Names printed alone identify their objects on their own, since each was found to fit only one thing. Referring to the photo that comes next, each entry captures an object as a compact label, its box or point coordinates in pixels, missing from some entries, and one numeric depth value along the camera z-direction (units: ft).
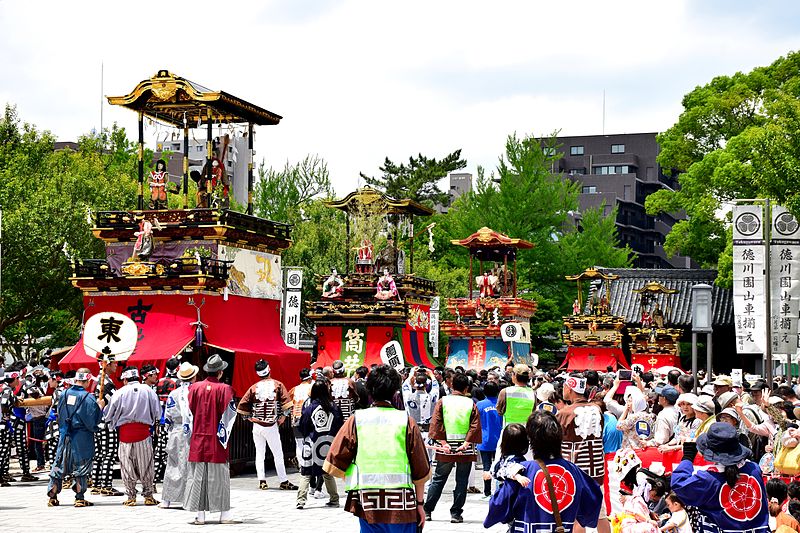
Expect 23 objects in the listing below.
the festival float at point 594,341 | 135.54
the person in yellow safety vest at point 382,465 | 24.88
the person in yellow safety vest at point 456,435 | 41.50
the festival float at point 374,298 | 106.42
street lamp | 66.23
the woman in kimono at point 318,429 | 46.01
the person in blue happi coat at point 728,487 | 23.38
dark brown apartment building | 248.32
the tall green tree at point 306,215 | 136.05
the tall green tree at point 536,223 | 153.79
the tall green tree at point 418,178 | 192.03
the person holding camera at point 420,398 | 63.05
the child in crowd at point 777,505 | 28.12
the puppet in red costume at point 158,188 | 72.99
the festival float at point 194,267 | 65.67
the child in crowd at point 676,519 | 26.25
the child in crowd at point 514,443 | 24.43
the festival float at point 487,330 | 123.95
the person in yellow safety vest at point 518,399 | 43.65
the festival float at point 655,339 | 137.39
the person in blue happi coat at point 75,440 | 45.21
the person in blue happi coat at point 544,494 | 21.42
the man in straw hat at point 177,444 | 45.01
